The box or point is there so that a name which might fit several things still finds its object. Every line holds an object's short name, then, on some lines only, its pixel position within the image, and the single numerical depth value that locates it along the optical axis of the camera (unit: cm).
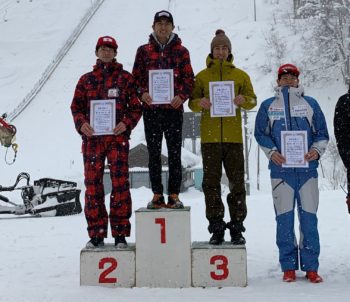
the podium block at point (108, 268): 459
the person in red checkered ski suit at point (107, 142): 479
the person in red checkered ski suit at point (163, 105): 498
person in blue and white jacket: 465
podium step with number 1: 456
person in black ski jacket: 467
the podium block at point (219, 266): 454
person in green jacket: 485
